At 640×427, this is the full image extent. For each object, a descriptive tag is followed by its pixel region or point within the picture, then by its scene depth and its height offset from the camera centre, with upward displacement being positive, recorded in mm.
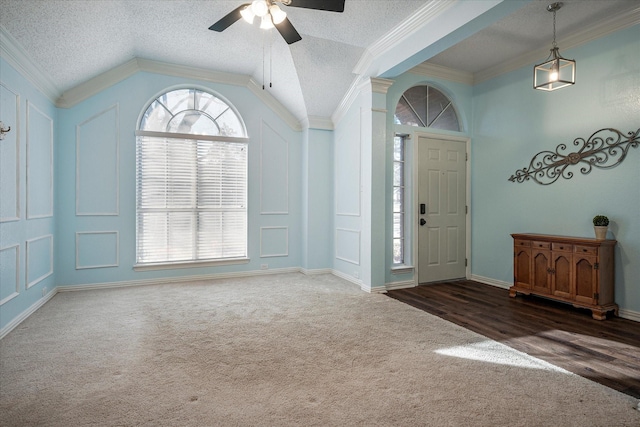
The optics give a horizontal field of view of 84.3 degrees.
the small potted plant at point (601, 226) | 3709 -186
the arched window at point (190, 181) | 5090 +415
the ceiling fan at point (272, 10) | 2641 +1530
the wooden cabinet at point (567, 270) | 3654 -692
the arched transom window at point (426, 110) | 5109 +1468
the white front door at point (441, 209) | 5125 -12
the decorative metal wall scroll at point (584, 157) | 3744 +601
